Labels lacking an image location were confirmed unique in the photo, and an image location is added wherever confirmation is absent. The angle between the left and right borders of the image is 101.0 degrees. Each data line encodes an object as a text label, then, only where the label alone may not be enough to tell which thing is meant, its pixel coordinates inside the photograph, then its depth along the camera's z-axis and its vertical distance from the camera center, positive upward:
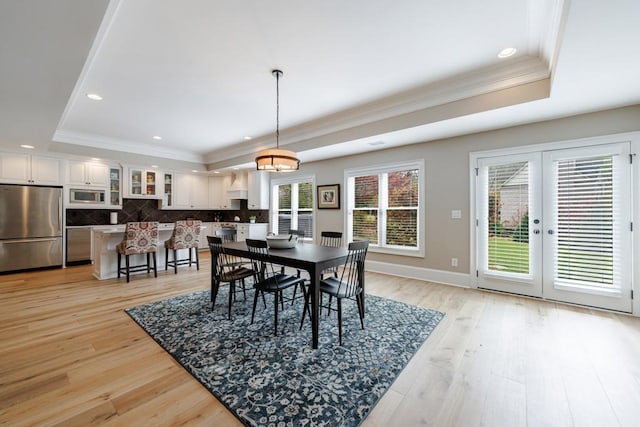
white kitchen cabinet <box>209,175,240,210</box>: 7.68 +0.56
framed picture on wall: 5.63 +0.38
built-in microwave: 5.46 +0.36
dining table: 2.28 -0.44
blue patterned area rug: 1.61 -1.17
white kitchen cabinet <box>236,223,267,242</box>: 6.84 -0.46
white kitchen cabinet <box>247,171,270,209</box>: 6.95 +0.64
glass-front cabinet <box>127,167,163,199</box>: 6.19 +0.72
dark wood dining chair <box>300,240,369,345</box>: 2.48 -0.73
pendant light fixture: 3.00 +0.63
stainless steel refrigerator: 4.76 -0.27
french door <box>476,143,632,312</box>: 3.04 -0.13
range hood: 7.27 +0.70
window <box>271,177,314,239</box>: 6.32 +0.20
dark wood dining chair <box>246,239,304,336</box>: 2.60 -0.70
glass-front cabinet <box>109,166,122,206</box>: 5.95 +0.61
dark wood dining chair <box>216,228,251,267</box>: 3.76 -0.31
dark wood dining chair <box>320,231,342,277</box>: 3.83 -0.48
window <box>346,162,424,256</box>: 4.65 +0.13
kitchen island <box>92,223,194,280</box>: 4.49 -0.71
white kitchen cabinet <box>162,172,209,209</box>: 6.83 +0.60
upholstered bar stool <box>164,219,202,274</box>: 4.81 -0.47
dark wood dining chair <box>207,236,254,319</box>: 3.02 -0.71
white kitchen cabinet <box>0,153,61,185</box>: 4.82 +0.83
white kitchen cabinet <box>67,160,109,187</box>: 5.43 +0.83
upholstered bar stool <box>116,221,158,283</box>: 4.32 -0.50
